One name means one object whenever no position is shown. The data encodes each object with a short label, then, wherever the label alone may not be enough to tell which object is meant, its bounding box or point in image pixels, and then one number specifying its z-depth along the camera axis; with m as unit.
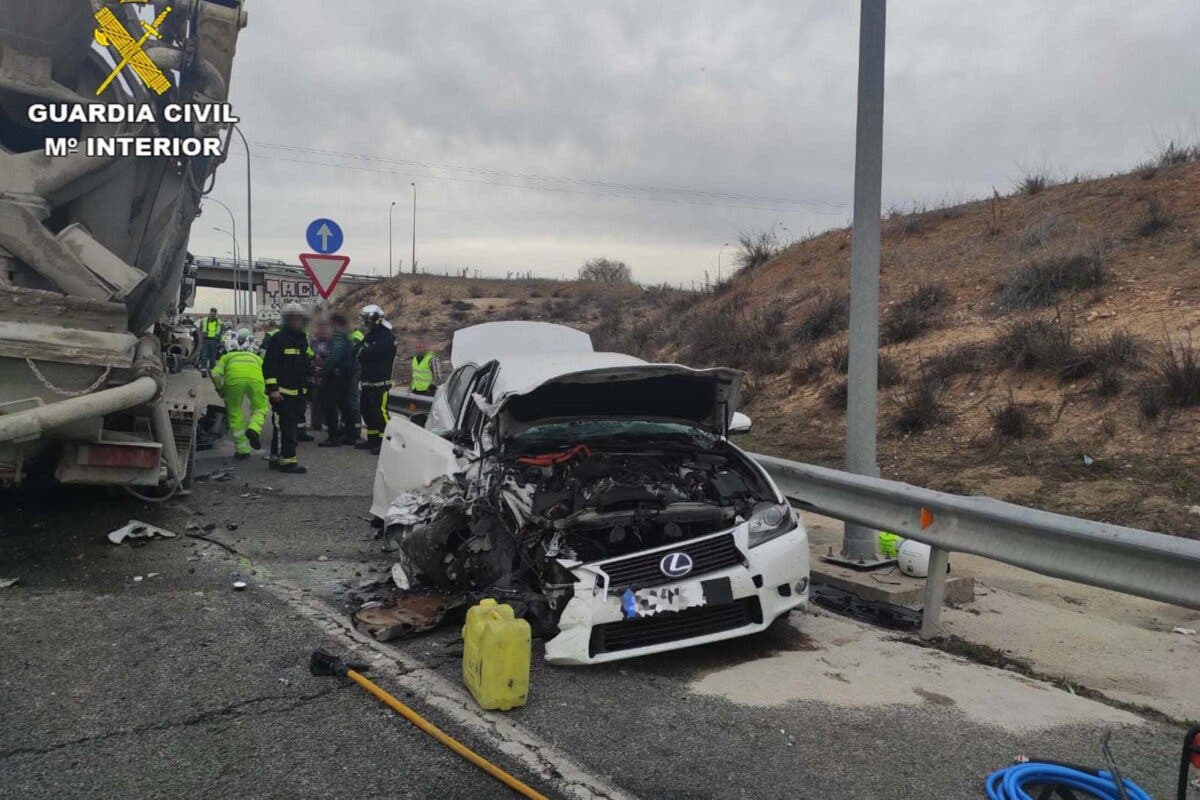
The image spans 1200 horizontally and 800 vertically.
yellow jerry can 3.79
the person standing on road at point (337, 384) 11.96
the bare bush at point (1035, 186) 17.80
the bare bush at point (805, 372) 13.20
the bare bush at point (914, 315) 13.07
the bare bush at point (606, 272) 53.56
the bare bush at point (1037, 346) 10.05
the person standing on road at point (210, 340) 19.03
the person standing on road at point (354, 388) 12.03
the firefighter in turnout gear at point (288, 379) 10.03
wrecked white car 4.47
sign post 12.70
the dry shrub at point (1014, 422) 9.15
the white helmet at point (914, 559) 5.79
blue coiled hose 3.09
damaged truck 5.74
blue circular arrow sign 12.87
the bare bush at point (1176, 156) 15.91
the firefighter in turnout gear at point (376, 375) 11.19
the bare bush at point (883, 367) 11.77
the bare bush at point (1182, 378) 8.47
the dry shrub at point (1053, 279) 12.02
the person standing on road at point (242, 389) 10.12
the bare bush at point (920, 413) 10.17
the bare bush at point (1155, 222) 12.95
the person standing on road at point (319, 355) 12.23
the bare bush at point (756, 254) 21.97
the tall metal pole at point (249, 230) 28.71
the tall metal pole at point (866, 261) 6.16
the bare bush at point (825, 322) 14.65
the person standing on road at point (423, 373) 12.90
